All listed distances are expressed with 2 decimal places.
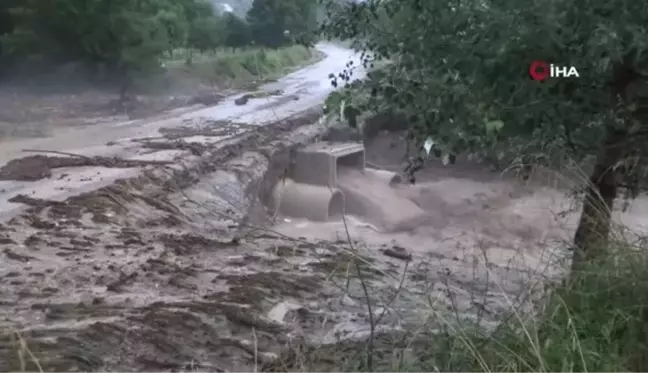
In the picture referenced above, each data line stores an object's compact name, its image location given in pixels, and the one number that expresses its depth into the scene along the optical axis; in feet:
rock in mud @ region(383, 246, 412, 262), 34.10
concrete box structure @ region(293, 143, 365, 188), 58.95
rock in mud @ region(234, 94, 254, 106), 80.48
